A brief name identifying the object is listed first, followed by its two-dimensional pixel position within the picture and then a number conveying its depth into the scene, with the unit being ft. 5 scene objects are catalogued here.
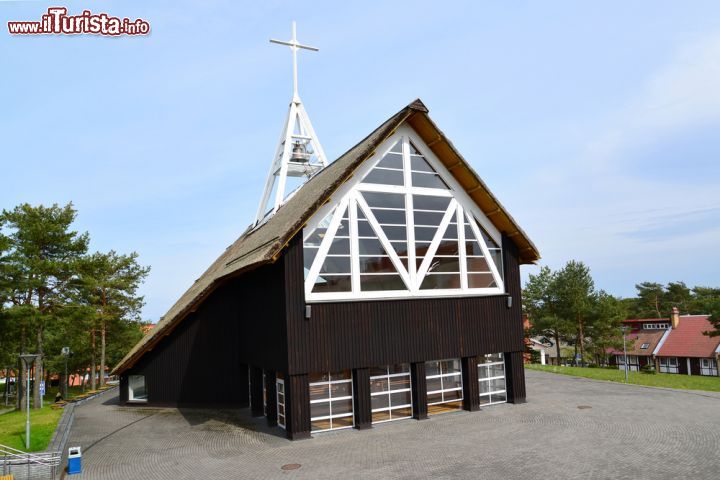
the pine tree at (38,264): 95.76
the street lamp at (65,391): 159.16
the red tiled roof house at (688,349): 168.04
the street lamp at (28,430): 51.21
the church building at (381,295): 56.54
